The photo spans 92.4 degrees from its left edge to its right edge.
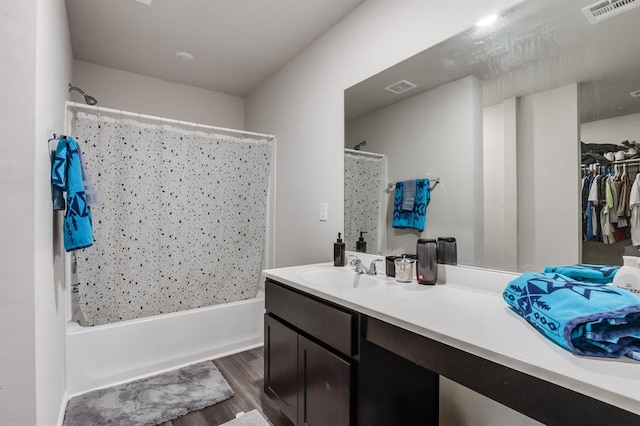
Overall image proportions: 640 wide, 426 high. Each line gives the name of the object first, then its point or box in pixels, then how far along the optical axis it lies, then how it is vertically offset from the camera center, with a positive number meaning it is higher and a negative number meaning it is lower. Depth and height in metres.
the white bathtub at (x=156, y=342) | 2.01 -0.95
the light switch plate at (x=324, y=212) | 2.25 +0.01
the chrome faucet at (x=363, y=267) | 1.73 -0.31
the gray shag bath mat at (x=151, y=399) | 1.71 -1.13
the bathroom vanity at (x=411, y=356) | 0.66 -0.40
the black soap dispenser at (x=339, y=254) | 2.00 -0.26
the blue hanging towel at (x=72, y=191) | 1.41 +0.11
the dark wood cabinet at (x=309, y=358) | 1.18 -0.65
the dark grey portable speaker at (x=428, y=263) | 1.46 -0.24
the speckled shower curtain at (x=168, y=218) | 2.12 -0.04
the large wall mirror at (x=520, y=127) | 1.06 +0.36
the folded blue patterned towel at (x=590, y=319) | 0.69 -0.25
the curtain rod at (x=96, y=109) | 2.04 +0.72
